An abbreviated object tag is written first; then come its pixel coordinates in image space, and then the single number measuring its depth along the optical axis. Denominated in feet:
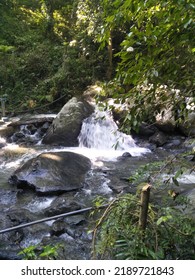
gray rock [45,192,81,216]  17.81
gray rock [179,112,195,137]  31.34
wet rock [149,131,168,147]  33.40
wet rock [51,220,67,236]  16.03
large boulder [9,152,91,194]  21.24
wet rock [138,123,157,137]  35.40
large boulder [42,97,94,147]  34.65
